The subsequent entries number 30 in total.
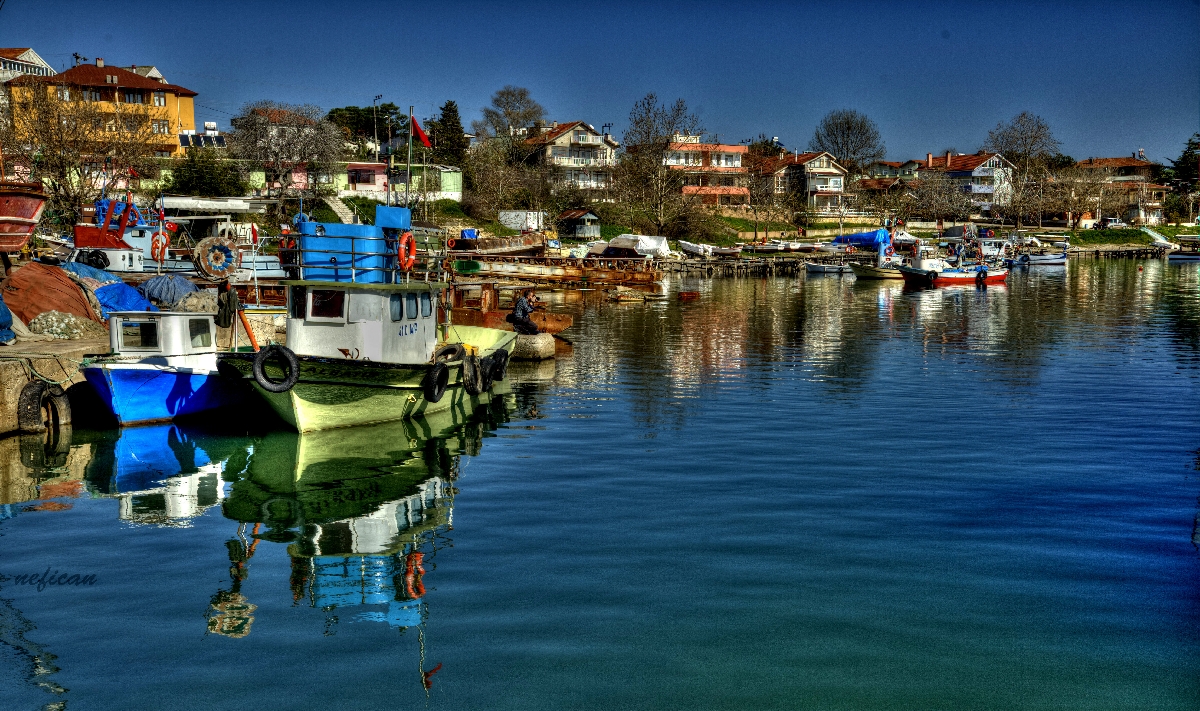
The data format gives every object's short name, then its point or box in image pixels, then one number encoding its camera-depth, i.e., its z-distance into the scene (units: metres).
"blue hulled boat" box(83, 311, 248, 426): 22.44
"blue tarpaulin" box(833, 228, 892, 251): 100.62
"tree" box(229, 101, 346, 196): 84.25
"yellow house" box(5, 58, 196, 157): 82.50
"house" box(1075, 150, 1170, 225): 146.14
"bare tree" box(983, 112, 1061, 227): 129.62
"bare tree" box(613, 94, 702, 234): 102.62
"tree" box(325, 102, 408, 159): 104.31
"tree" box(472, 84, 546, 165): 116.81
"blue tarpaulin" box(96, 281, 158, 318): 29.75
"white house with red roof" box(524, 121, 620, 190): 113.00
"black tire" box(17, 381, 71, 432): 21.89
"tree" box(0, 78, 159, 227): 57.97
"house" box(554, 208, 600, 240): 96.88
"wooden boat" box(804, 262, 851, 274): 87.38
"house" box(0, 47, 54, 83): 104.56
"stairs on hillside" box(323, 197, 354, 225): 84.18
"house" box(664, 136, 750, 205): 119.25
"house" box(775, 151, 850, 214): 127.81
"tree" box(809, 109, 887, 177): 144.12
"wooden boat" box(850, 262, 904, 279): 79.81
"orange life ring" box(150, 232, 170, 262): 37.50
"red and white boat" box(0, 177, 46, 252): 29.58
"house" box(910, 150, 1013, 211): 136.62
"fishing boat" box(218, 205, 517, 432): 21.22
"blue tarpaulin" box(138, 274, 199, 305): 30.36
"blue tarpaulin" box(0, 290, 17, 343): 24.52
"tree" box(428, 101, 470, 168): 103.24
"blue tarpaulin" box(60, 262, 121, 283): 33.06
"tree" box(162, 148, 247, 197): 77.38
